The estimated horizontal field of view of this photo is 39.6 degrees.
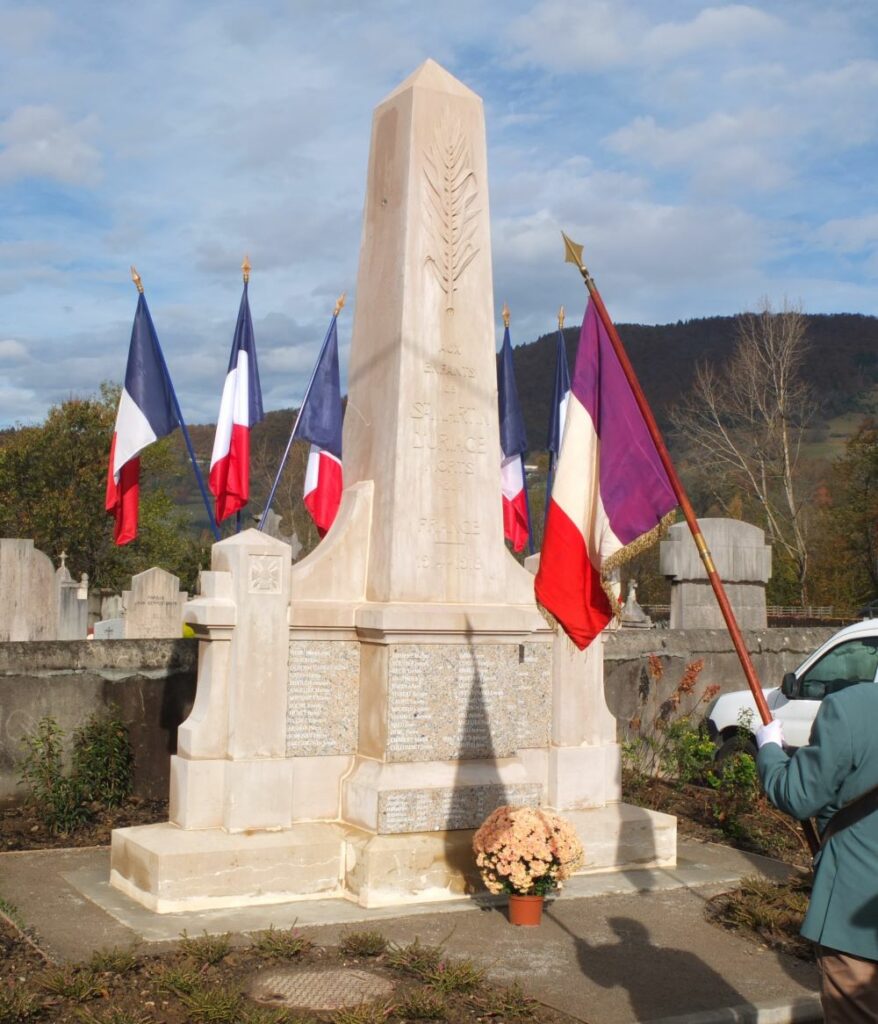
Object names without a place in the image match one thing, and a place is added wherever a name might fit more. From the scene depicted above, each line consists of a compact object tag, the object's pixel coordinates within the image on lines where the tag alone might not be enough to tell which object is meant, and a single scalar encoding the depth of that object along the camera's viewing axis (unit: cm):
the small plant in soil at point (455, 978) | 600
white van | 1133
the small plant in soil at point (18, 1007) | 528
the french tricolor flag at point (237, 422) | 1013
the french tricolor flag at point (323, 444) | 980
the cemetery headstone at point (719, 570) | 1500
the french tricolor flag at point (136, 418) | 995
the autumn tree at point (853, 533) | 3910
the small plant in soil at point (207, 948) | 626
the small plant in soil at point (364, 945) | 657
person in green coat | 400
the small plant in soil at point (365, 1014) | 545
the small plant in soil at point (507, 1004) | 577
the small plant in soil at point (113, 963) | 599
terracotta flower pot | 732
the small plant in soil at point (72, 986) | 563
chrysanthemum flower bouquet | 718
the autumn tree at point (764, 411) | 3659
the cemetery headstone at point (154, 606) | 1903
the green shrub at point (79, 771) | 916
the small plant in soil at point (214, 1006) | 545
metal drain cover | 580
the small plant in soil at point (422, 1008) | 567
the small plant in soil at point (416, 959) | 628
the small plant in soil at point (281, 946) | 645
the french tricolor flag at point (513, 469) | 1065
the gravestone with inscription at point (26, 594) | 1312
